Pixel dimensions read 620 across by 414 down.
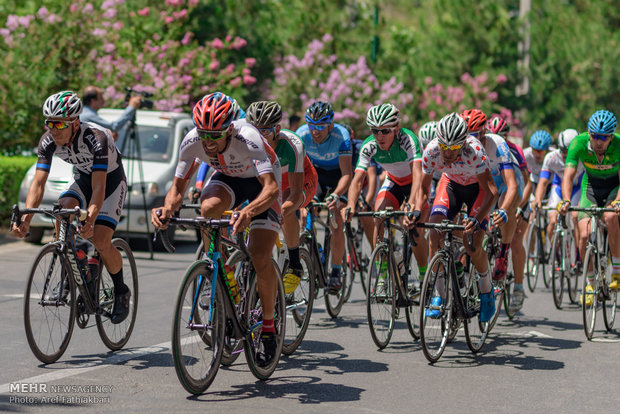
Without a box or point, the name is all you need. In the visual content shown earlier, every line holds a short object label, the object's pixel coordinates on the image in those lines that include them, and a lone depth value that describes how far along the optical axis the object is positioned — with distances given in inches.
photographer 1050.1
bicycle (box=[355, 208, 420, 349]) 668.1
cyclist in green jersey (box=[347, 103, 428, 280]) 742.5
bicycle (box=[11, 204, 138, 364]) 570.6
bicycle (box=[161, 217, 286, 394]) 498.0
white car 1148.5
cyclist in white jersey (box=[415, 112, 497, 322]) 650.8
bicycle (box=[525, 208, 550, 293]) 1036.5
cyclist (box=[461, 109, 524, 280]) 708.0
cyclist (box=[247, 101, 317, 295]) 651.5
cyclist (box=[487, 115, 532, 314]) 830.5
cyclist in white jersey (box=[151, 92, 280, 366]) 526.0
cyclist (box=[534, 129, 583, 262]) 979.9
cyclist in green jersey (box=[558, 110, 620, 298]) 775.7
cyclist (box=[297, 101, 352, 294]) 783.7
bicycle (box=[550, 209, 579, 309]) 905.5
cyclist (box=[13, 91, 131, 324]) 594.5
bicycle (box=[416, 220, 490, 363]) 631.2
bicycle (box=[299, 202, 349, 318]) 765.3
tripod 1131.9
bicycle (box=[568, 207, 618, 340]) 746.8
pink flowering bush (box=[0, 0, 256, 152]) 1417.3
